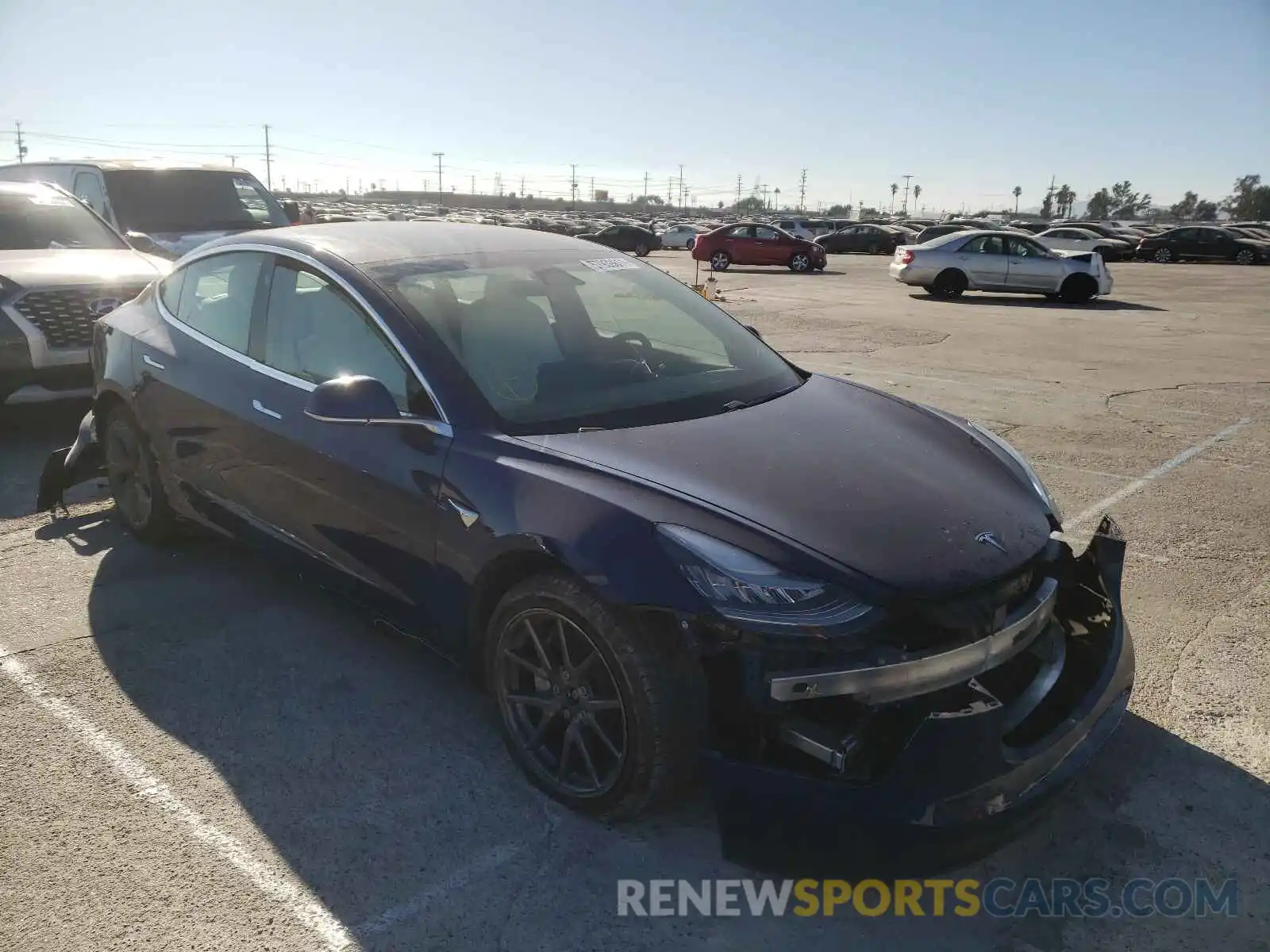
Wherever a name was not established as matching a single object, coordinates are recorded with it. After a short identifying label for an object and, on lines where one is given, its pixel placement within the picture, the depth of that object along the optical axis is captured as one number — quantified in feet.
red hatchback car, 99.66
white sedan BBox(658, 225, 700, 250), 142.33
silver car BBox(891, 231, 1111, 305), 65.46
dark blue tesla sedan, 7.81
